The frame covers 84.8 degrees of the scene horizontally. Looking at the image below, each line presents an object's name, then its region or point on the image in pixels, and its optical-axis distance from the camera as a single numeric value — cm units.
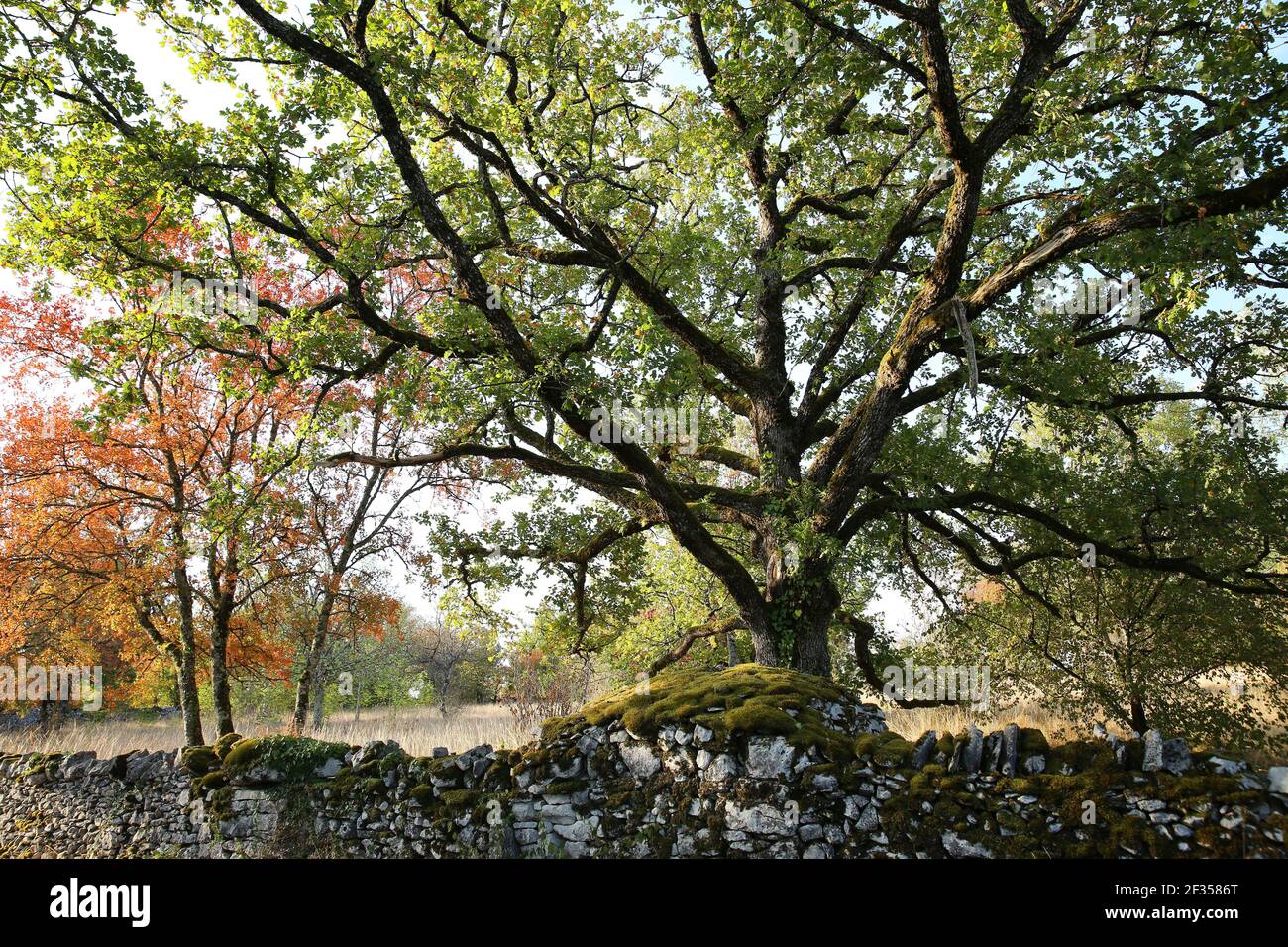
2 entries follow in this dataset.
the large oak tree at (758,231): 777
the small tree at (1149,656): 1049
